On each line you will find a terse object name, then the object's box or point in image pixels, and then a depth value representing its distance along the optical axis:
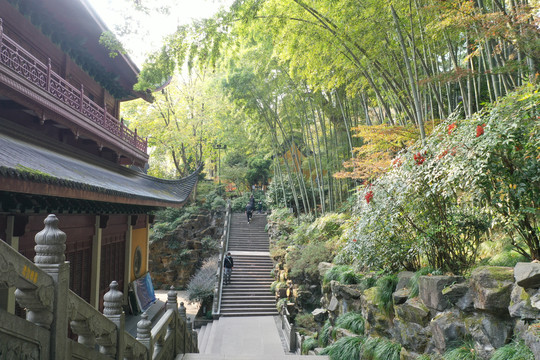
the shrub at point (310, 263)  11.27
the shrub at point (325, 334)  6.97
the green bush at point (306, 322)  10.09
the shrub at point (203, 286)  13.98
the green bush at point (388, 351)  4.59
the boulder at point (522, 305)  2.94
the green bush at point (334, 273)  7.59
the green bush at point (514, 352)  2.87
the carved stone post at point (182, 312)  6.56
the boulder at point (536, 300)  2.85
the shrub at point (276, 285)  13.05
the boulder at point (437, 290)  4.01
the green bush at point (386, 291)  5.14
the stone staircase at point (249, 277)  12.84
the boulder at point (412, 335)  4.24
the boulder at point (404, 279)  4.94
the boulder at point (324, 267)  8.87
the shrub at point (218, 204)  23.02
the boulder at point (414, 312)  4.26
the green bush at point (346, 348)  5.23
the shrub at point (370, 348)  4.87
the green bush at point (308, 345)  7.86
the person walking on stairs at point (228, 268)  14.00
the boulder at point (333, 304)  6.97
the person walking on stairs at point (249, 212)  21.41
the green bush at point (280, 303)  11.86
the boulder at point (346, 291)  6.31
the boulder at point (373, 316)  5.14
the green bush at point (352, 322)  5.86
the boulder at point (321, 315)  8.50
